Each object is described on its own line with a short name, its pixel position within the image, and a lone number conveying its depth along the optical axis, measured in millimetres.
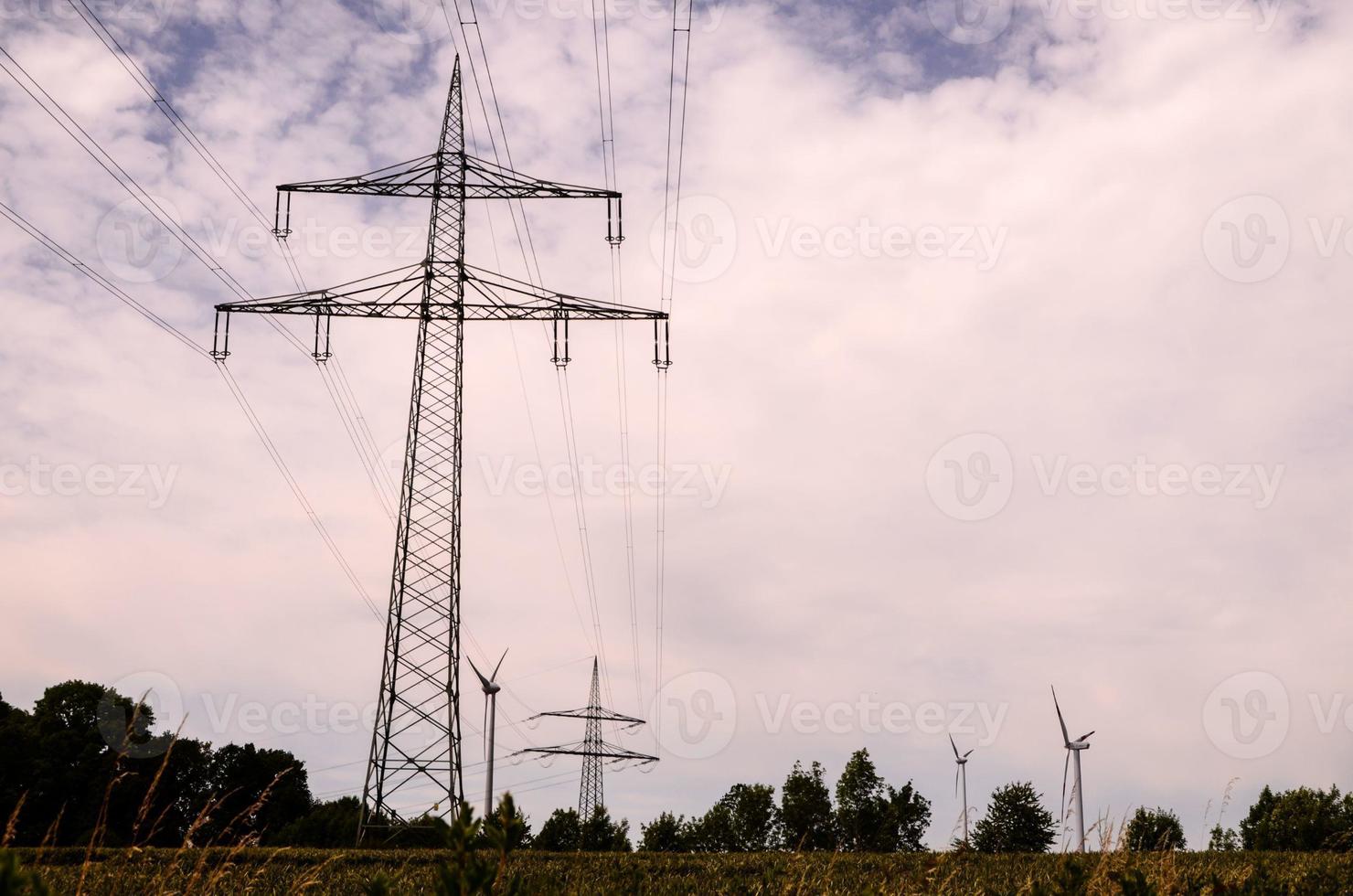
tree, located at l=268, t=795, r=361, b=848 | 77125
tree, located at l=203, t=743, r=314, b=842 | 90250
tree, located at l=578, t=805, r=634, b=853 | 64562
